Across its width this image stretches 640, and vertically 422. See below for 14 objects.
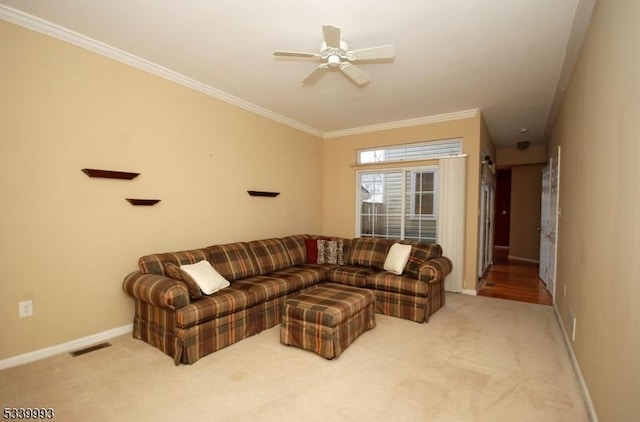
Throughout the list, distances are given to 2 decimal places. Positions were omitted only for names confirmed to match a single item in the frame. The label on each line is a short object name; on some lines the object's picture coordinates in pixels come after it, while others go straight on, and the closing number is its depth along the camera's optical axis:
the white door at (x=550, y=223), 4.18
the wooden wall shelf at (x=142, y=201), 3.10
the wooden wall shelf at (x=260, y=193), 4.45
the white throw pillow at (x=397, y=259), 3.87
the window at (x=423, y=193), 5.04
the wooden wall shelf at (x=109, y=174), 2.78
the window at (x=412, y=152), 4.86
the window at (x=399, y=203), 5.08
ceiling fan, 2.20
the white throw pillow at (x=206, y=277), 2.89
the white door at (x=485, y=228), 5.43
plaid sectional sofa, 2.58
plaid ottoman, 2.64
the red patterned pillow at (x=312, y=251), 4.66
